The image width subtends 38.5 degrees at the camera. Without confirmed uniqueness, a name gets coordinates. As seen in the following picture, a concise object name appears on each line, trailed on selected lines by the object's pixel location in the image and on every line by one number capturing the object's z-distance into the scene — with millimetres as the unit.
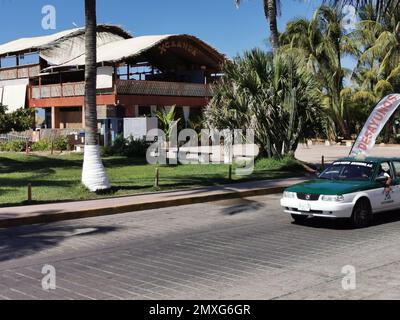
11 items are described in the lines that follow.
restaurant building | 38219
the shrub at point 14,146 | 32031
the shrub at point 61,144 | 32219
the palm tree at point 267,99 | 22516
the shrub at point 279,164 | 22694
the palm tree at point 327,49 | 43781
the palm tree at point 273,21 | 25562
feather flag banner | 20127
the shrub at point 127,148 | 28578
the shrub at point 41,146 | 31969
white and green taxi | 11102
